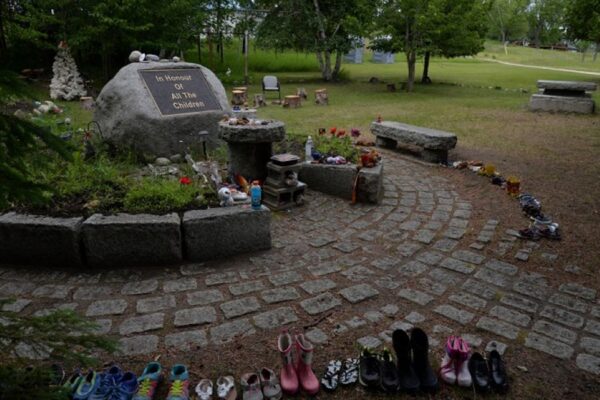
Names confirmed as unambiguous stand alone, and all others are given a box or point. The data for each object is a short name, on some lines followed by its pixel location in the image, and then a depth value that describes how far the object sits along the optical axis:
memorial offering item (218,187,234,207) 5.00
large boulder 7.14
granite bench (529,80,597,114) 14.34
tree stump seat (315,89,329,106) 16.45
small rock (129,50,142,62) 7.84
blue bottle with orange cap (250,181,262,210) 4.80
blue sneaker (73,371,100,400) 2.80
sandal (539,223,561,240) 5.34
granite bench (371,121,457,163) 8.38
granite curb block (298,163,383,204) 6.34
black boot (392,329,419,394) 3.06
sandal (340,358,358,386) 3.07
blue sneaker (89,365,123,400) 2.82
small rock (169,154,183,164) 7.37
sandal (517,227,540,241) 5.34
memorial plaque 7.40
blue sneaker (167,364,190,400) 2.84
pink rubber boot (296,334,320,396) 2.99
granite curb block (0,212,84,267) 4.41
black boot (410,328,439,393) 3.07
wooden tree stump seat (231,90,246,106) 15.26
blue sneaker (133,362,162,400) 2.85
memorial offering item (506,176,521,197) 6.71
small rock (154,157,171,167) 7.16
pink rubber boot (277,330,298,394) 2.98
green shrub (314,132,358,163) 7.11
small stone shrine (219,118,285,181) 6.06
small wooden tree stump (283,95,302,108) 15.70
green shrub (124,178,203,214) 4.80
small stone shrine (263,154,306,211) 6.05
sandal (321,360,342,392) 3.03
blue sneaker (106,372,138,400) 2.82
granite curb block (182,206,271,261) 4.61
